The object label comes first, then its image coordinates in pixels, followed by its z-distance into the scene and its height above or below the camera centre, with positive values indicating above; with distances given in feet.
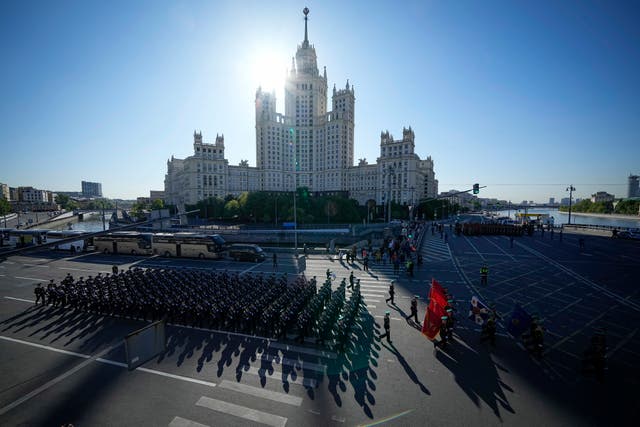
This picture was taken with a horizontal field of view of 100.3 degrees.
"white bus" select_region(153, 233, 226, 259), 97.45 -15.96
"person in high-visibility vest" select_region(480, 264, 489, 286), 62.94 -17.27
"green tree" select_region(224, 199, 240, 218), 218.18 -5.15
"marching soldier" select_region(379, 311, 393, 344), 36.68 -17.76
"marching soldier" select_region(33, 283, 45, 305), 52.54 -17.85
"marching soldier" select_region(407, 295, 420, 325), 43.73 -17.63
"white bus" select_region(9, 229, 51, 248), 121.50 -15.72
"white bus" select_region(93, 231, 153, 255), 106.63 -16.70
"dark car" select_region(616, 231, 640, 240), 131.03 -15.52
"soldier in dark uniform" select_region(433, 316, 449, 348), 35.16 -17.53
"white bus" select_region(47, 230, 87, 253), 112.57 -17.82
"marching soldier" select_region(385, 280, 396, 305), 51.05 -18.03
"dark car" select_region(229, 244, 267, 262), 93.45 -17.69
